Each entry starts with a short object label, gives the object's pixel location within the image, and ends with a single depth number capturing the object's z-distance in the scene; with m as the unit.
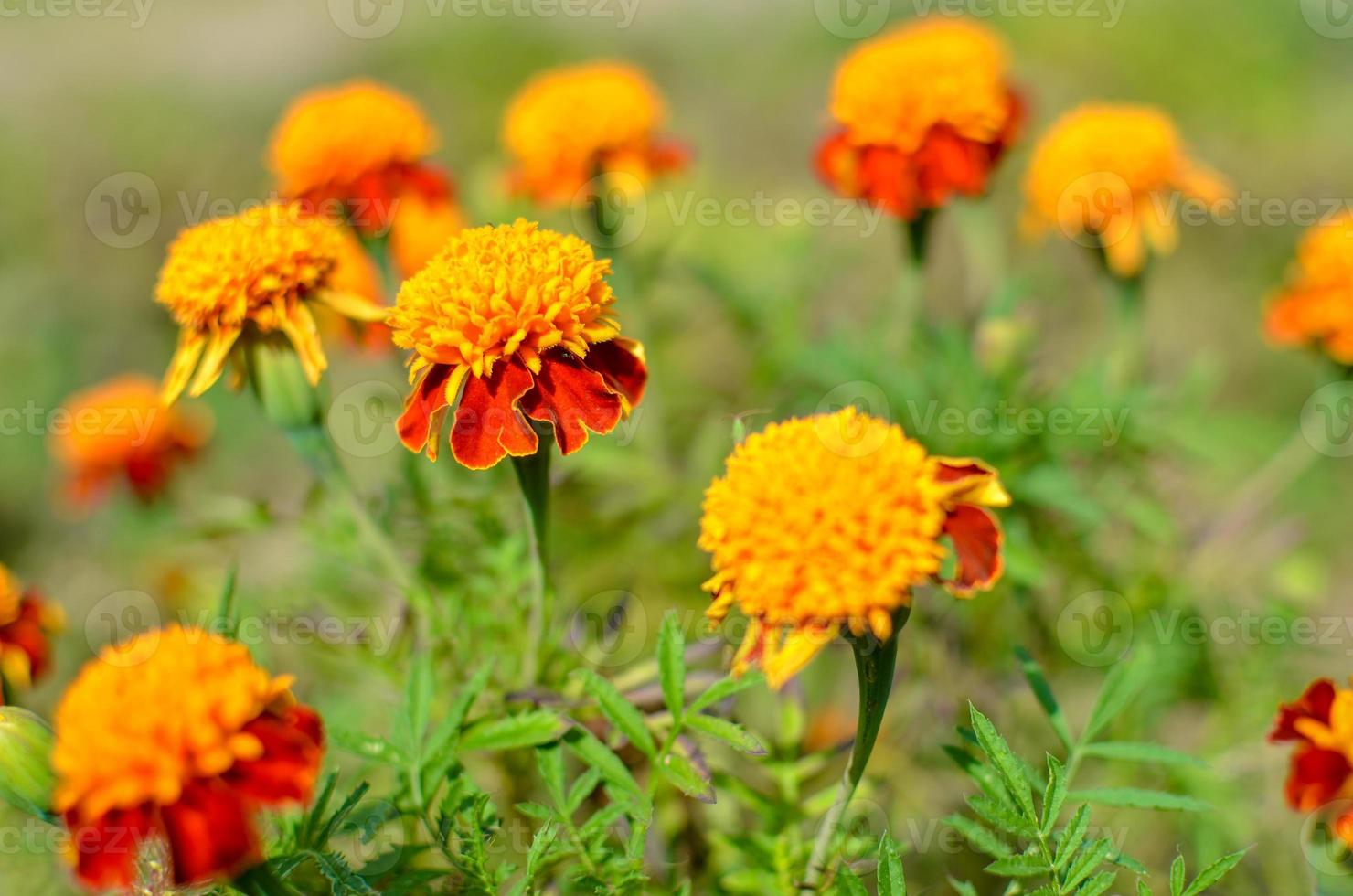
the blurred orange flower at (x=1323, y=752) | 0.69
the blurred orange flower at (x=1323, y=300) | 0.79
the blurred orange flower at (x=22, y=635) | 0.73
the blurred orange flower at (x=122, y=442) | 0.94
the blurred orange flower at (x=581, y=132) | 0.83
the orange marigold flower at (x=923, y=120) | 0.78
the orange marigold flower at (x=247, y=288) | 0.72
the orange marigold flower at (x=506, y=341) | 0.69
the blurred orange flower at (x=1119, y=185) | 0.81
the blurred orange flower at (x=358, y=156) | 0.79
